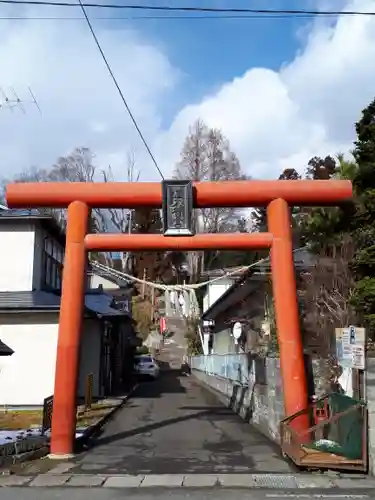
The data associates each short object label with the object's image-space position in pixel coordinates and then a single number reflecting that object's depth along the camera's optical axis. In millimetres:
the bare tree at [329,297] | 15008
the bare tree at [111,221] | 49509
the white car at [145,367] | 41094
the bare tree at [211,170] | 45062
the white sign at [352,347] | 9711
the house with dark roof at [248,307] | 20344
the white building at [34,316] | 20516
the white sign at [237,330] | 24891
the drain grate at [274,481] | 8953
